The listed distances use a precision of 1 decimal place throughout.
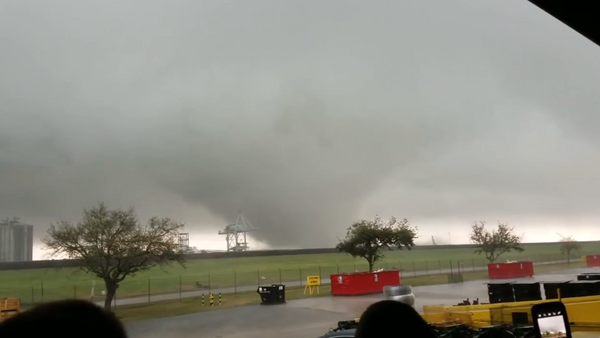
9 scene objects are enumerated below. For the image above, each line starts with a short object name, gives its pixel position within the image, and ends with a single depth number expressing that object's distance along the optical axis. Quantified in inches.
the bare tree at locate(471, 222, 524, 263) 1476.4
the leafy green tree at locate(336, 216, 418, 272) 1165.7
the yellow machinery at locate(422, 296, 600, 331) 395.9
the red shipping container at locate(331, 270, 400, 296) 973.2
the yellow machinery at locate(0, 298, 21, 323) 534.0
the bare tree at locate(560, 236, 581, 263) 1676.9
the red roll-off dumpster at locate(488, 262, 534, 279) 1208.7
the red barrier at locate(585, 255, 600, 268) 1560.4
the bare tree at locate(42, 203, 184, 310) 765.9
